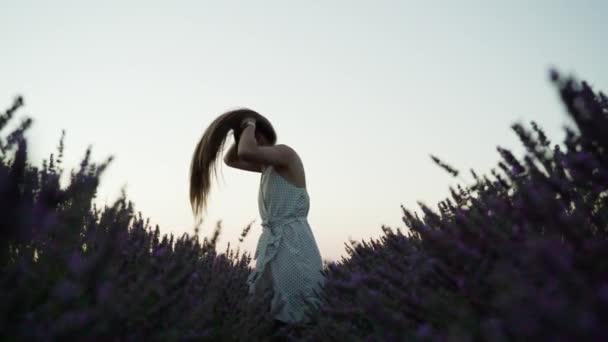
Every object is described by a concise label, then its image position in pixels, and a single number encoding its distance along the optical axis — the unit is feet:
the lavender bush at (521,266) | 2.20
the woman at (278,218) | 12.50
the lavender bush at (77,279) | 3.17
